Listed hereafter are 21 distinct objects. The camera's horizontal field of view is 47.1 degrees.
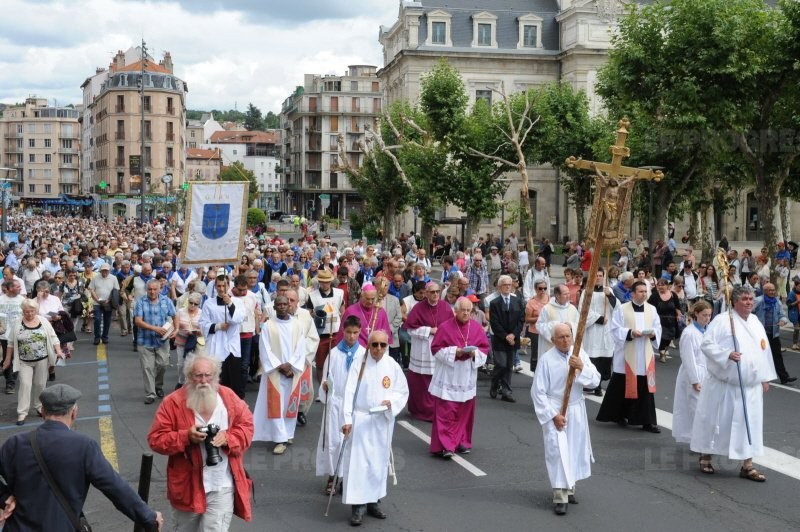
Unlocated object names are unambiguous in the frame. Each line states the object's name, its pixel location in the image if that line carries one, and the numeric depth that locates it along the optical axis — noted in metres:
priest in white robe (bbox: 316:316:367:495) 8.14
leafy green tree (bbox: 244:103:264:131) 177.38
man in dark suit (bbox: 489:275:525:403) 12.50
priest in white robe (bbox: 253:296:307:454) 10.02
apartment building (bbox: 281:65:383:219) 99.56
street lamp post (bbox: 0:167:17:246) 30.70
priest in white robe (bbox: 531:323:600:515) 7.88
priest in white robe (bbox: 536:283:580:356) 11.88
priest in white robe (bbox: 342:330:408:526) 7.61
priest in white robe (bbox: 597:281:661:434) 10.90
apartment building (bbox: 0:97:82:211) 134.75
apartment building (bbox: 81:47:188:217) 89.94
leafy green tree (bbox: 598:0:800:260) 20.78
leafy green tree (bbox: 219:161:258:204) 82.10
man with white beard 5.79
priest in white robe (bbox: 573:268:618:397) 13.15
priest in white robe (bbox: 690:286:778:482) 8.77
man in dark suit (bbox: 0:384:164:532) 4.91
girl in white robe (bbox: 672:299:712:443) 9.70
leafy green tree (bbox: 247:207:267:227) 61.30
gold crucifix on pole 7.61
